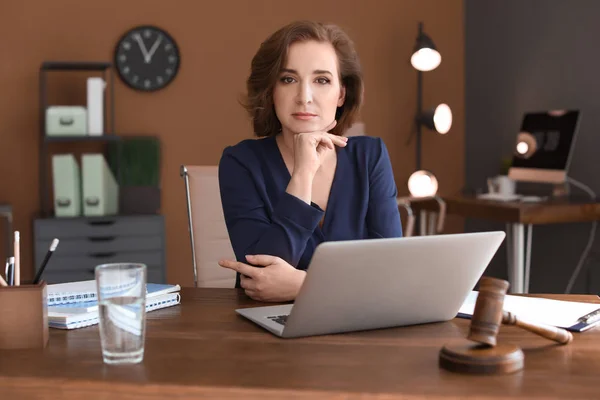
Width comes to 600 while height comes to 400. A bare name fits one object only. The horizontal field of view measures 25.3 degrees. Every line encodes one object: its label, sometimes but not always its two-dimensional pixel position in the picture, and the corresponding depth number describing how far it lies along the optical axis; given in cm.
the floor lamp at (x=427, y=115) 607
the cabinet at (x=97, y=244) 580
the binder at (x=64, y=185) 587
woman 353
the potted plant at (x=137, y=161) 629
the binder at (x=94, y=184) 587
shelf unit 595
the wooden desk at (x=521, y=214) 523
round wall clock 629
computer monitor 563
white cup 586
